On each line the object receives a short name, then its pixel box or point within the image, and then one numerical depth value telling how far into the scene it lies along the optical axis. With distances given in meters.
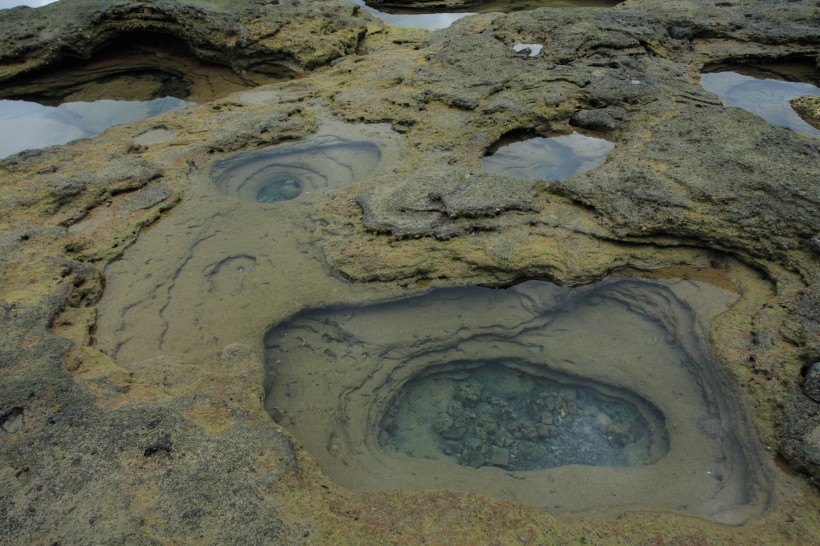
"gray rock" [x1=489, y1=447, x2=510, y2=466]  2.67
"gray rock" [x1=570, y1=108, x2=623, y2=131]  4.61
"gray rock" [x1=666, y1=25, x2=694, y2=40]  6.14
